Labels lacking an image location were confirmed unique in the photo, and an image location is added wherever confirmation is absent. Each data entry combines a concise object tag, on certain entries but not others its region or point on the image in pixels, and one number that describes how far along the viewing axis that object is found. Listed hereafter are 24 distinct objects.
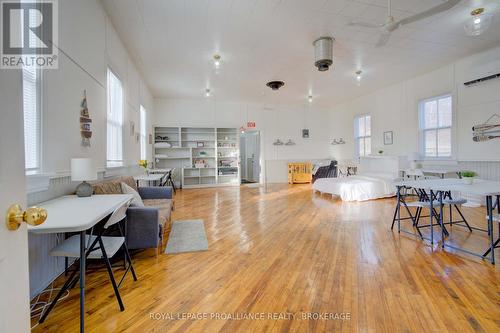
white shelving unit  8.59
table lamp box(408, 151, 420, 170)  6.22
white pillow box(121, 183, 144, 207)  3.02
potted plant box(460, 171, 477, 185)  3.12
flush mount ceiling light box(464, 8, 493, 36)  3.16
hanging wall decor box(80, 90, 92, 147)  2.75
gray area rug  3.03
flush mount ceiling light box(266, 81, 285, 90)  6.47
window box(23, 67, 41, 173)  1.92
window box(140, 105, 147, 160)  6.48
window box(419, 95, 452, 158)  5.80
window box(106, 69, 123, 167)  3.89
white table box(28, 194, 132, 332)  1.38
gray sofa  2.63
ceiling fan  2.37
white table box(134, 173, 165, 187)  4.55
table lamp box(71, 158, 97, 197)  2.29
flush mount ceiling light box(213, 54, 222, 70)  4.98
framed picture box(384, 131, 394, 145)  7.18
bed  5.88
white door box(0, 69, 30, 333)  0.67
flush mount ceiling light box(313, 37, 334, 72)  4.20
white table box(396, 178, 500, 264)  2.56
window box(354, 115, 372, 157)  8.23
